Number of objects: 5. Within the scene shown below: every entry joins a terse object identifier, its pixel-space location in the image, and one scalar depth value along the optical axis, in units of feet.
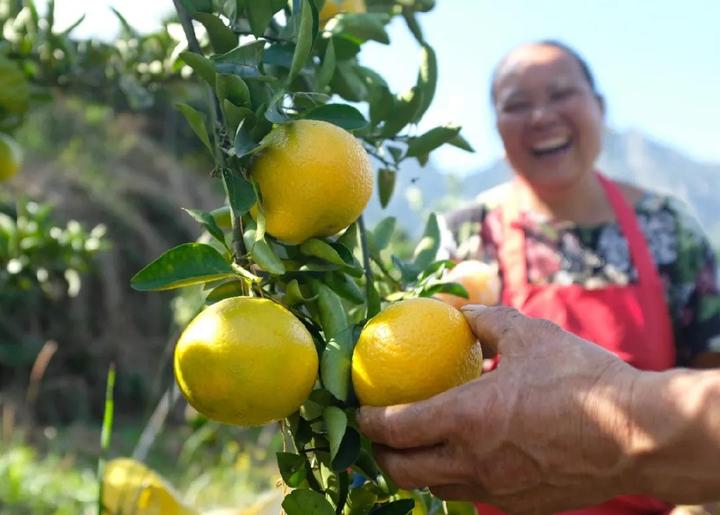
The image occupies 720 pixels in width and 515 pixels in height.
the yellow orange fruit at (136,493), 2.73
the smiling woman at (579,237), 4.38
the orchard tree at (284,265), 1.62
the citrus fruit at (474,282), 2.56
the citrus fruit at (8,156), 3.13
